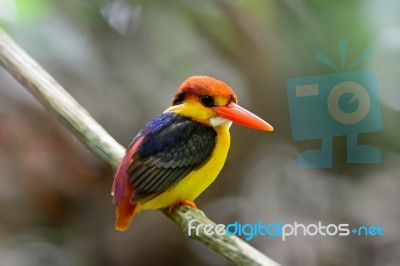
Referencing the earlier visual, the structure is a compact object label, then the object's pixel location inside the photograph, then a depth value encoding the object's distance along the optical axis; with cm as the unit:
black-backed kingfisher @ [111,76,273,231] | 186
